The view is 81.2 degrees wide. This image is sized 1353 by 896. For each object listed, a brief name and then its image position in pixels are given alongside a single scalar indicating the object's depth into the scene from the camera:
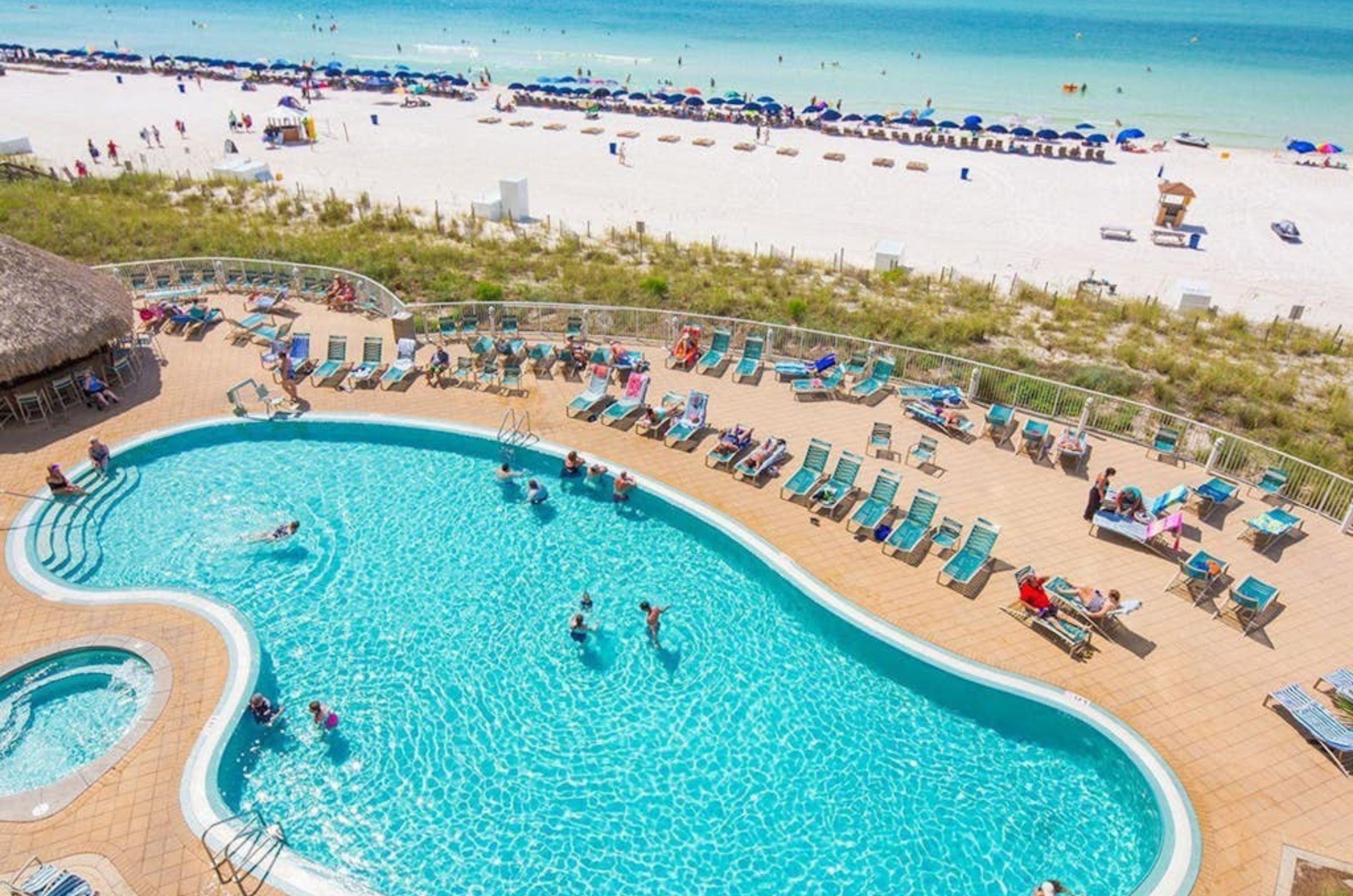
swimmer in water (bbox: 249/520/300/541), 14.57
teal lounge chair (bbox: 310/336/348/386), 19.44
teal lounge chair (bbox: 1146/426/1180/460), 16.61
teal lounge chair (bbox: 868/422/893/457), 16.72
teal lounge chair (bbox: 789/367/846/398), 18.98
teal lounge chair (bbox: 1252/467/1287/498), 15.24
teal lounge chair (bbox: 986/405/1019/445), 17.34
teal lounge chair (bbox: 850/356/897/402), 18.98
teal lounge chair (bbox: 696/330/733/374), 20.22
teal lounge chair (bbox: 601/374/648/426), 18.02
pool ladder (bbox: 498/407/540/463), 16.95
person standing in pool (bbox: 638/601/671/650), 12.79
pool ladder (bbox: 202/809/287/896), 9.05
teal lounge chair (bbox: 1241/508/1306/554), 14.04
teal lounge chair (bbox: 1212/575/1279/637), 12.45
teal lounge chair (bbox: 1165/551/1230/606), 13.10
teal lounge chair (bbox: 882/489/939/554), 14.16
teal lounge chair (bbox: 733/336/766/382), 20.19
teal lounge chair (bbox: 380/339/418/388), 19.27
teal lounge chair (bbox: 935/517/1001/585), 13.45
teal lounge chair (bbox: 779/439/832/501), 15.52
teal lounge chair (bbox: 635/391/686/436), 17.62
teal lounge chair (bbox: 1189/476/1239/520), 14.99
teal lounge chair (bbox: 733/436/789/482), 16.08
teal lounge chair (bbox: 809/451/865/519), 15.08
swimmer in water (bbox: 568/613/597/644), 12.74
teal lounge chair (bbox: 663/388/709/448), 17.22
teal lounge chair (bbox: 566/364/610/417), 18.28
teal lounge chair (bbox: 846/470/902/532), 14.58
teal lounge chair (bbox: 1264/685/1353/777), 10.54
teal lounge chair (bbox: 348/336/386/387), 19.30
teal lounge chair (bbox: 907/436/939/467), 16.42
